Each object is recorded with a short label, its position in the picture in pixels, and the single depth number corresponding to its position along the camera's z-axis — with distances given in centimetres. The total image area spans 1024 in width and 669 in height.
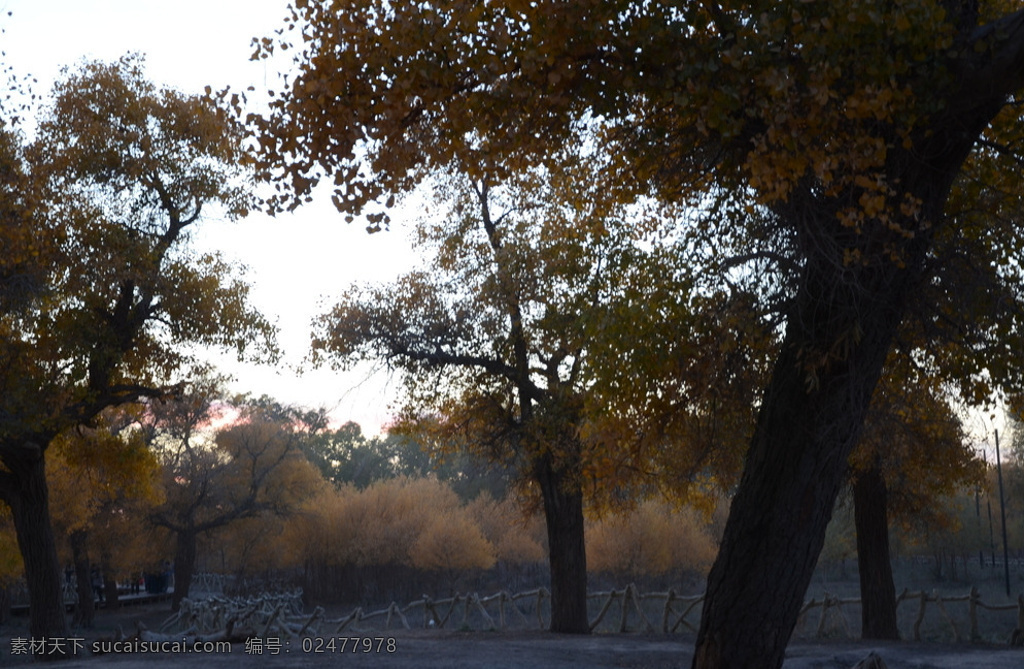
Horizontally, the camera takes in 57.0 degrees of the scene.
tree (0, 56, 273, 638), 1417
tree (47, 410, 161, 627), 1725
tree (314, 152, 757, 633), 1617
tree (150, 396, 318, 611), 3997
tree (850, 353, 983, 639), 1388
